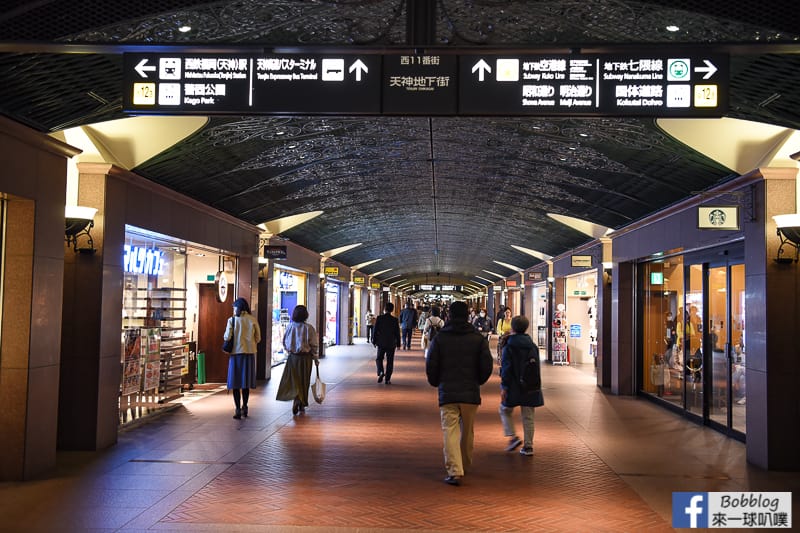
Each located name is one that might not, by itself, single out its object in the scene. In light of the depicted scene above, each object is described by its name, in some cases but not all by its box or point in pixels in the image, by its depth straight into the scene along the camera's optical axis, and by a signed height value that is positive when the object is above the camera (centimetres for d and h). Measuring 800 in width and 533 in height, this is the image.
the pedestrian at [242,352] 1120 -54
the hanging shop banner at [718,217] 918 +121
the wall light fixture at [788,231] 828 +94
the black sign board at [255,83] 561 +166
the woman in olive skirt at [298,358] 1149 -63
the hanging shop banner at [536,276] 2536 +135
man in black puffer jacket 734 -56
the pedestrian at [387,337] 1641 -44
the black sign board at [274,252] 1686 +135
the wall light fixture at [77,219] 865 +103
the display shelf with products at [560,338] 2298 -60
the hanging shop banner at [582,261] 1777 +131
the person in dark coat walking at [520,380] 886 -71
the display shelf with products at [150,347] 1096 -52
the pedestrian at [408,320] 2789 -13
